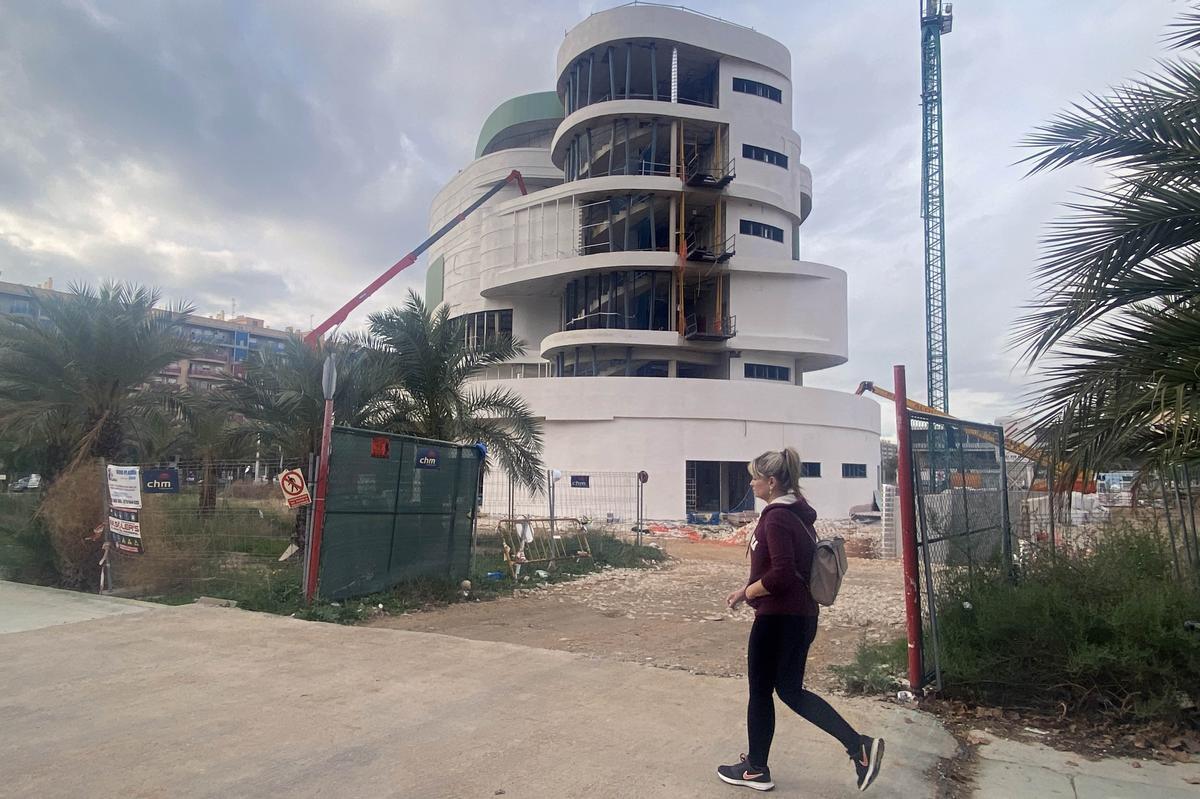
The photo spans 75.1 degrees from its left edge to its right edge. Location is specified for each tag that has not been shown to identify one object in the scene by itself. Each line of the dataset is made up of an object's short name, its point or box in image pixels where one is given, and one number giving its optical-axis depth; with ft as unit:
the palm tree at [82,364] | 41.06
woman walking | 12.59
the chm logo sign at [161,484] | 35.45
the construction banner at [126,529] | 35.27
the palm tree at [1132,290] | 16.16
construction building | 114.83
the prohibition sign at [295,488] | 29.55
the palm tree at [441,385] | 53.06
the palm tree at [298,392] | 48.88
